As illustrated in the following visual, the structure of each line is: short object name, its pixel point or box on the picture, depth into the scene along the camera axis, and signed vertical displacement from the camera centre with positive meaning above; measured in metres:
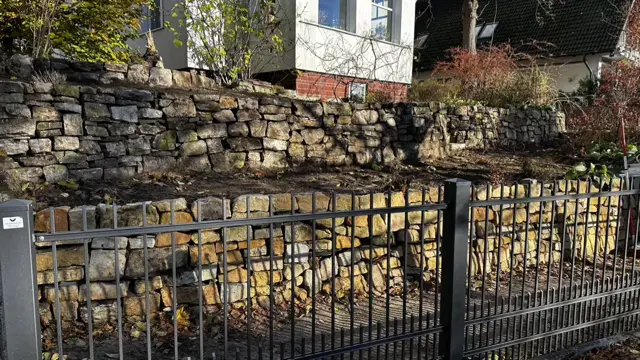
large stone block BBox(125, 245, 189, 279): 3.44 -1.06
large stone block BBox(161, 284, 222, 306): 3.57 -1.38
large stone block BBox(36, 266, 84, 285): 3.22 -1.10
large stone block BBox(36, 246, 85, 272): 3.20 -0.97
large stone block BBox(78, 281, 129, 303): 3.34 -1.25
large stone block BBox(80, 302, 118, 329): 3.36 -1.43
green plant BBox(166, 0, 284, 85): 7.48 +1.56
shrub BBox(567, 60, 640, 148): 7.66 +0.34
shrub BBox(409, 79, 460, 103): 10.05 +0.80
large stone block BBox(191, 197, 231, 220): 3.67 -0.69
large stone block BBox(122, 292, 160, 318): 3.43 -1.40
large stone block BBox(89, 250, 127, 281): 3.36 -1.05
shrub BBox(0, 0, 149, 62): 6.24 +1.46
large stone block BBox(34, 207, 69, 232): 3.21 -0.69
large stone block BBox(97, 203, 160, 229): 3.38 -0.70
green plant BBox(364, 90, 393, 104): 8.91 +0.60
